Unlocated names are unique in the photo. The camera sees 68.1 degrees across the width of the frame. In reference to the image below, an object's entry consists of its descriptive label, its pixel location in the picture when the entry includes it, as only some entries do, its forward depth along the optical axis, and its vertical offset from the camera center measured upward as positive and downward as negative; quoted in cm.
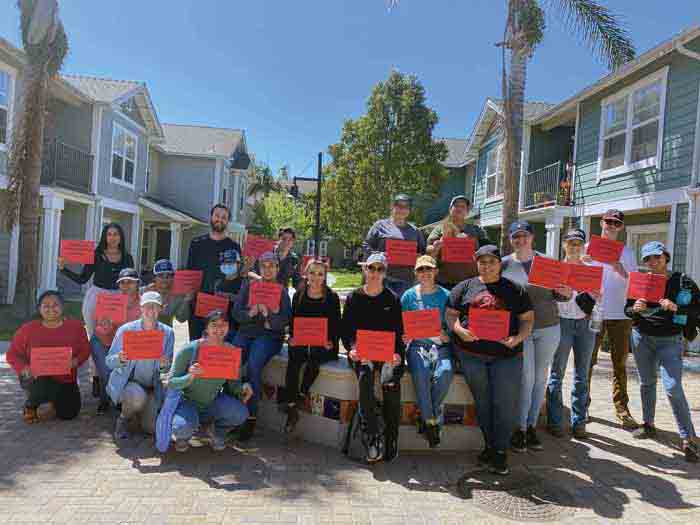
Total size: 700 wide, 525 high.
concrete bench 459 -138
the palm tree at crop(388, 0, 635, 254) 1038 +435
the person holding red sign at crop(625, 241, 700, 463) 467 -47
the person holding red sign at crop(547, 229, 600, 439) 489 -64
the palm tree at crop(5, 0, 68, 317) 1048 +221
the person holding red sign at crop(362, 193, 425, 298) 541 +27
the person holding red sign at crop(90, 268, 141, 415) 528 -92
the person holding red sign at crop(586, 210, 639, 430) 527 -37
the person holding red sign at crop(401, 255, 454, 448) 438 -80
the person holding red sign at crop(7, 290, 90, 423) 498 -112
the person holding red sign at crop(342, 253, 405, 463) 430 -83
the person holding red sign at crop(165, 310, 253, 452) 423 -126
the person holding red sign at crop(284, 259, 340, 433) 466 -75
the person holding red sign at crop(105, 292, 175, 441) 455 -118
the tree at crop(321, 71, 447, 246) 2173 +464
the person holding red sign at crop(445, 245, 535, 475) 417 -67
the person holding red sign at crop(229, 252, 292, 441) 482 -71
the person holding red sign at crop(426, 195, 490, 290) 527 +28
